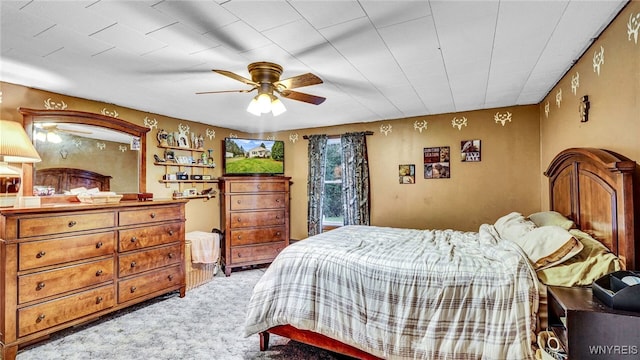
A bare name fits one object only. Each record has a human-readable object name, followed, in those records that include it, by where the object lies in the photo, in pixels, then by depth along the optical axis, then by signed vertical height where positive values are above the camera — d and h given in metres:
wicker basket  3.81 -1.16
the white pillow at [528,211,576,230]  2.34 -0.33
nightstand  1.31 -0.69
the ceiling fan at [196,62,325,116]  2.32 +0.81
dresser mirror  2.99 +0.39
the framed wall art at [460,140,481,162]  4.09 +0.45
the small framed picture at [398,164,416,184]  4.50 +0.15
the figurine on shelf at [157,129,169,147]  4.14 +0.69
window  5.17 -0.07
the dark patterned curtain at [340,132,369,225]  4.75 +0.08
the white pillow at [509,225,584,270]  1.82 -0.41
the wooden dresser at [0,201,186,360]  2.24 -0.69
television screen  5.01 +0.49
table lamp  2.60 +0.36
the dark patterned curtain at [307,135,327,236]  5.11 +0.04
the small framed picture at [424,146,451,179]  4.27 +0.30
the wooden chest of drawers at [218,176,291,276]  4.45 -0.54
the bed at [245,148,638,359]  1.72 -0.68
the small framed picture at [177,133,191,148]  4.41 +0.68
